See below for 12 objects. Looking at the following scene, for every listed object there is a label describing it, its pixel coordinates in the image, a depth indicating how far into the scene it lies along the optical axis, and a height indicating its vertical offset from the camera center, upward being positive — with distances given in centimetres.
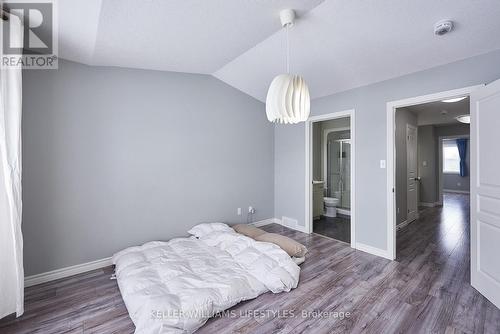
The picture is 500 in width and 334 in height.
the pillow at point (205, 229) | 329 -95
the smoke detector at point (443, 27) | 197 +126
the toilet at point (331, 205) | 511 -95
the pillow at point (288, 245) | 275 -101
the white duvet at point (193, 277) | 168 -107
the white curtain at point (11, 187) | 173 -16
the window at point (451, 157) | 910 +32
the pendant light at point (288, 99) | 180 +55
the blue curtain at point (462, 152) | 856 +48
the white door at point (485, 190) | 200 -25
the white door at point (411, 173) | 467 -19
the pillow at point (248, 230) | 328 -100
